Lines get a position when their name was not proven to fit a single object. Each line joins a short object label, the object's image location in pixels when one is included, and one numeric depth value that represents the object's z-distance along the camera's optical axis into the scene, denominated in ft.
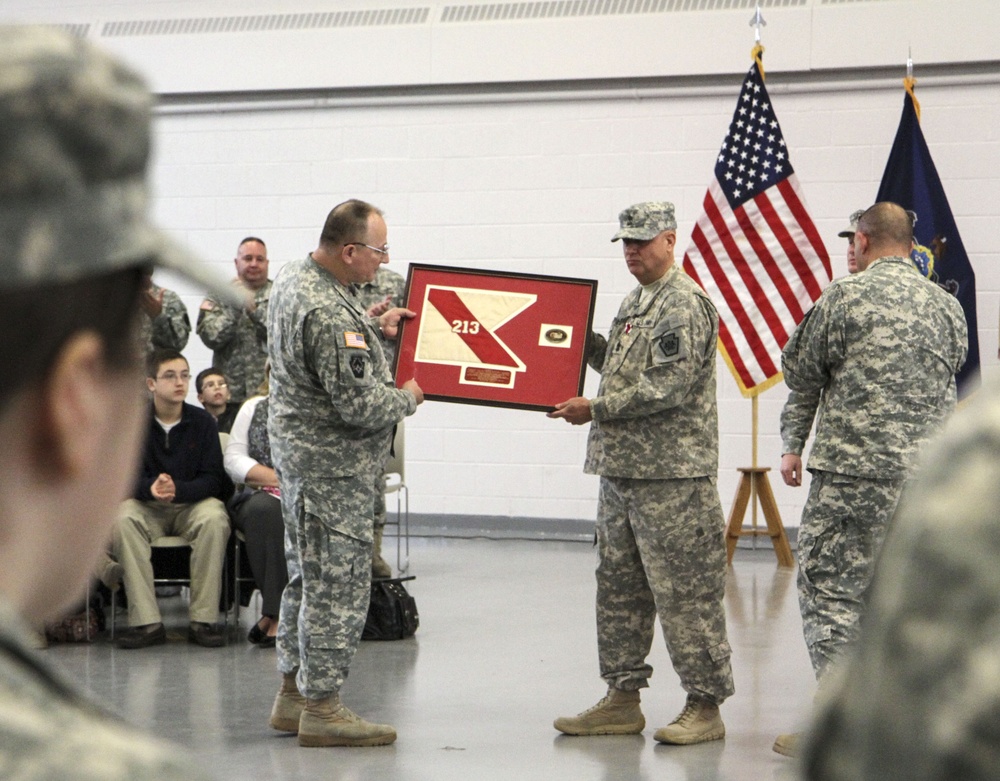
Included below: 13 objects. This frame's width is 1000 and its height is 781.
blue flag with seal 46.39
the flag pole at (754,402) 47.52
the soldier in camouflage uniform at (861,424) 25.24
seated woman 36.17
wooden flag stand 49.21
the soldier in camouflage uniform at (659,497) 25.98
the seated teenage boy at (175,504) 35.82
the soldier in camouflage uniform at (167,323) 46.21
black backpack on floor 36.42
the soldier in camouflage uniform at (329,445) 25.30
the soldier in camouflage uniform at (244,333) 47.35
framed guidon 30.07
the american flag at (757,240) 44.29
